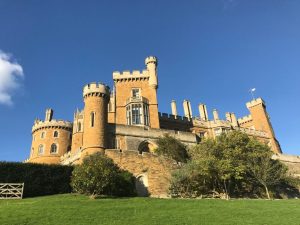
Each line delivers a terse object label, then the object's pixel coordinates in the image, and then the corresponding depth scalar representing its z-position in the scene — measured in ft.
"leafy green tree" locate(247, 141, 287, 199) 76.70
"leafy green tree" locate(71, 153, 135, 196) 56.95
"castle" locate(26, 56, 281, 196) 72.80
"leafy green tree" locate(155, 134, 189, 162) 84.94
